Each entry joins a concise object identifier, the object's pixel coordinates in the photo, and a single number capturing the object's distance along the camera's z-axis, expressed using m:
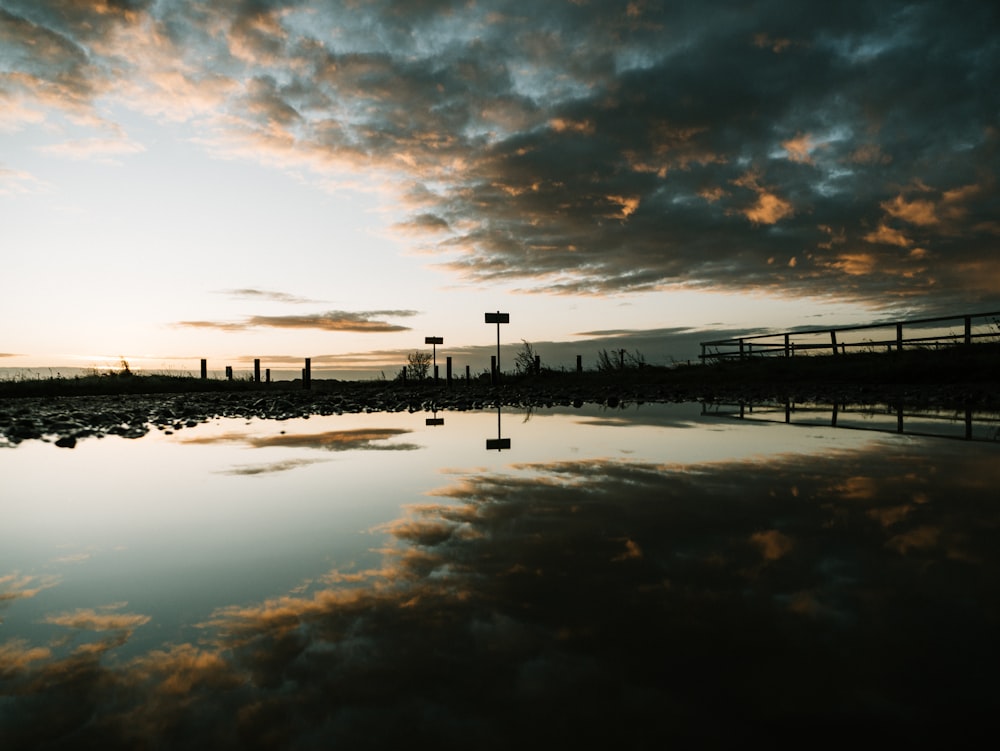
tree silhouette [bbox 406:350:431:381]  36.97
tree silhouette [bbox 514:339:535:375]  31.91
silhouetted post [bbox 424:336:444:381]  24.83
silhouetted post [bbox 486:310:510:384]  22.80
